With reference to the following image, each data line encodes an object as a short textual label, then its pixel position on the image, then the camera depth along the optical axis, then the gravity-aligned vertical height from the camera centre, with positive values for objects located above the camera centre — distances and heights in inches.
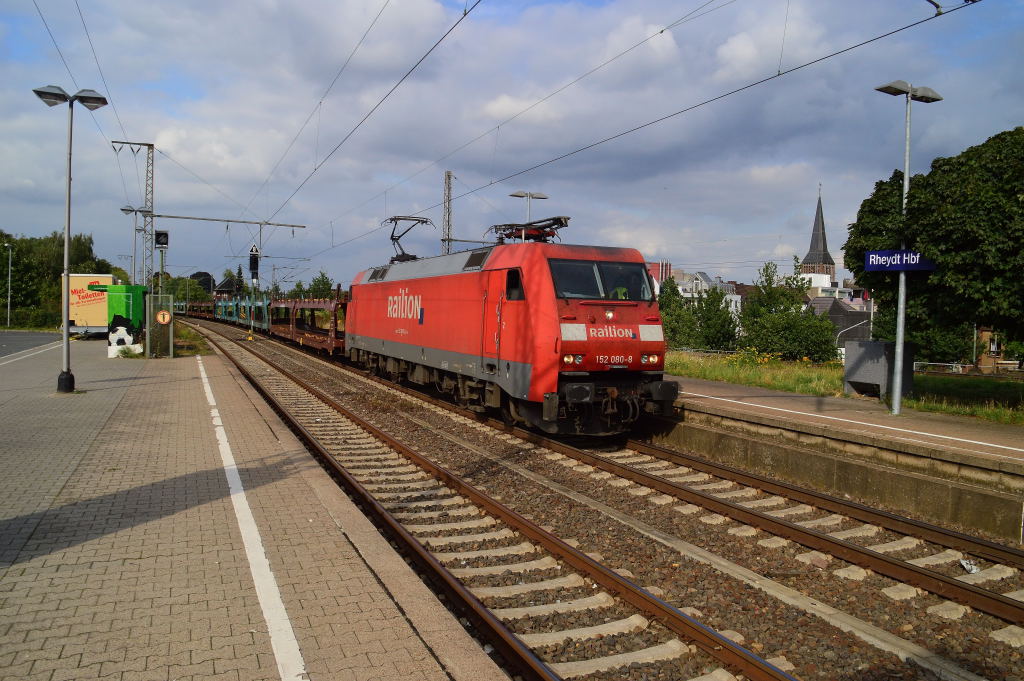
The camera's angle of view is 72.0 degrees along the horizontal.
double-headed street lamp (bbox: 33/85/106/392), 591.5 +168.6
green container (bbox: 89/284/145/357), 1014.4 -21.3
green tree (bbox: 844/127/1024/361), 406.0 +59.5
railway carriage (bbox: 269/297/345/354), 1065.5 -27.6
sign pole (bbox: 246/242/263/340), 1253.4 +83.6
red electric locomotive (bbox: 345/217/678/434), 410.9 -10.7
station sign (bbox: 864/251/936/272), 457.4 +44.7
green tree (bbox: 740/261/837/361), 1226.6 -6.5
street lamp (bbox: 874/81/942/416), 453.1 +100.1
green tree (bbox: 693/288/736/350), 1409.9 -1.1
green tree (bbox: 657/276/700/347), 1398.9 -10.0
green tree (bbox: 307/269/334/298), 2750.5 +97.1
